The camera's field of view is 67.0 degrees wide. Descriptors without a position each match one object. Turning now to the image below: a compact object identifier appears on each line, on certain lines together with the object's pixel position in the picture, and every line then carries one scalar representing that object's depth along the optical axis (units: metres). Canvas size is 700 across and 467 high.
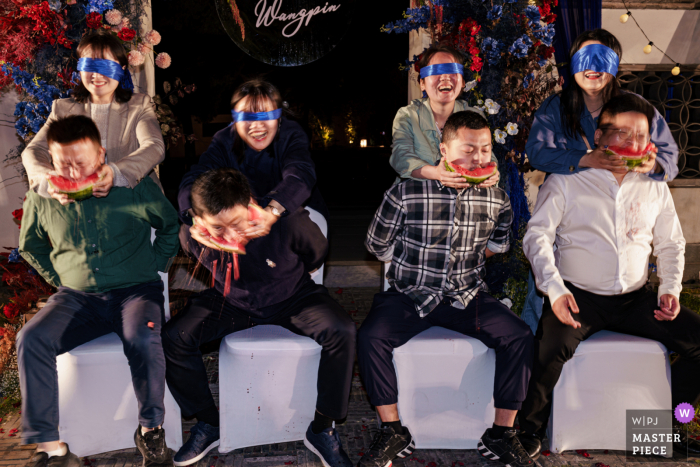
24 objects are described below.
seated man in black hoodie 2.46
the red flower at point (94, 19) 3.34
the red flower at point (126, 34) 3.44
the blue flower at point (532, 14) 3.38
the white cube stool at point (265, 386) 2.54
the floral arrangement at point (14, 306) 3.28
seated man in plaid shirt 2.49
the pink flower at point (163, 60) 3.97
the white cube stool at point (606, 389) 2.57
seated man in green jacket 2.36
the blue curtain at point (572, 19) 4.30
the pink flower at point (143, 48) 3.75
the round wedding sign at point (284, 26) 4.32
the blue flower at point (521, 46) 3.41
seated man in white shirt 2.54
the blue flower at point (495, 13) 3.48
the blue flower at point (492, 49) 3.51
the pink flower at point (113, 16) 3.40
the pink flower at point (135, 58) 3.48
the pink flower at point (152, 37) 3.79
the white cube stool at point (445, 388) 2.57
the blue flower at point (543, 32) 3.43
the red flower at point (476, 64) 3.54
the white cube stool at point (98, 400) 2.48
